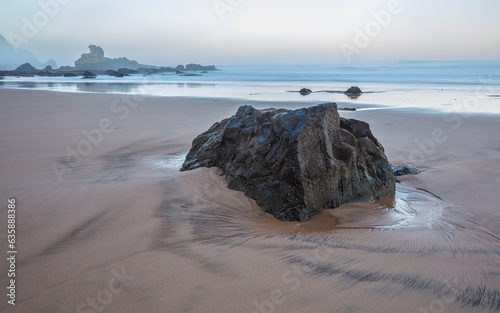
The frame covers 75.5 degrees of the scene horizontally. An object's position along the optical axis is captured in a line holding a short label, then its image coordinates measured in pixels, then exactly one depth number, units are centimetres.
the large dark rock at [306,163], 302
